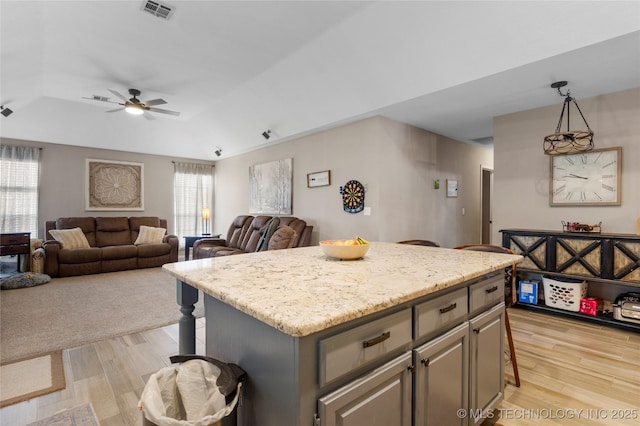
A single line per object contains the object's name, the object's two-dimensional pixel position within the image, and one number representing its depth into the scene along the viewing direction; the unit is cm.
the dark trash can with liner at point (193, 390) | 105
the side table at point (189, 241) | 663
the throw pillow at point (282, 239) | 445
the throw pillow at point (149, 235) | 654
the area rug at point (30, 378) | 207
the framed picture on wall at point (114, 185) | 670
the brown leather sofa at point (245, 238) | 513
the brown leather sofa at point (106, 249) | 539
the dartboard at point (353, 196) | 455
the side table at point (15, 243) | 519
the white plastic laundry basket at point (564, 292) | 347
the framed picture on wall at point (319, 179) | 507
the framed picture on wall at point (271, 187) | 595
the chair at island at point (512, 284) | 215
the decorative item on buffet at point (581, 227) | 351
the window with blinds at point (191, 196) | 786
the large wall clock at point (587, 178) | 352
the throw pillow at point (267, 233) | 486
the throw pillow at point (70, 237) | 561
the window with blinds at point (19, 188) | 583
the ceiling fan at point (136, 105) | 448
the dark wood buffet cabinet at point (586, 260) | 312
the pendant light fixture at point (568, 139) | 331
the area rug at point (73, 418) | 179
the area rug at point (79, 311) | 289
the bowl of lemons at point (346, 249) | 178
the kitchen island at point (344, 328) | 93
